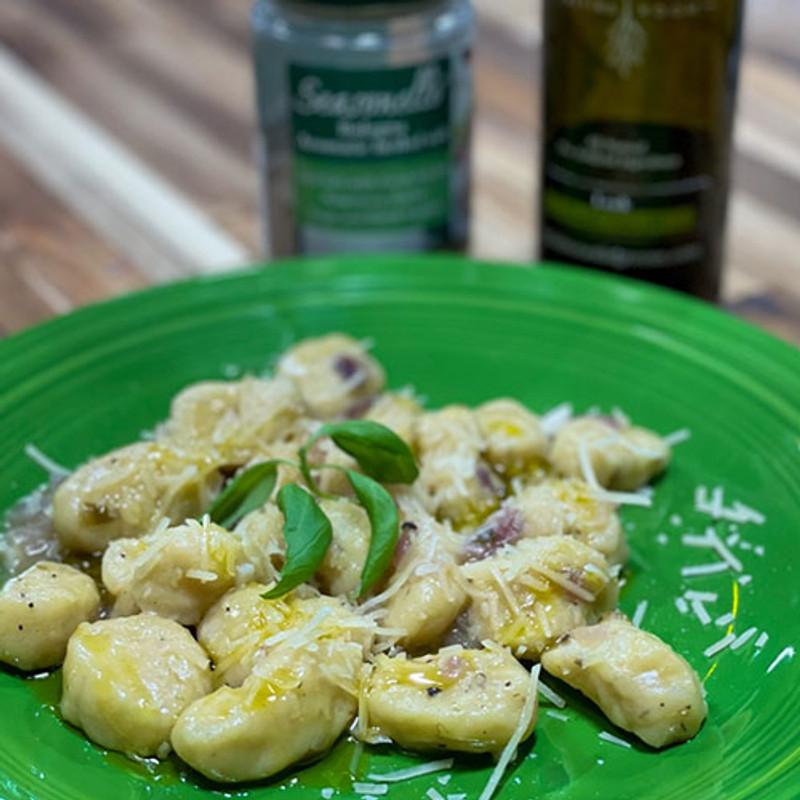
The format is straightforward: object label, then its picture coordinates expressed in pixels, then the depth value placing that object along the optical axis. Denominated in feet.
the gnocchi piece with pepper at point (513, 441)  1.15
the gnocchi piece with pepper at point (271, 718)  0.86
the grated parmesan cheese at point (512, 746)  0.87
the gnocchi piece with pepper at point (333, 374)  1.23
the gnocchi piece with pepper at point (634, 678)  0.89
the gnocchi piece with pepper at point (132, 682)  0.89
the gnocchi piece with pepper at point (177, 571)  0.97
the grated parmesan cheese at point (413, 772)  0.89
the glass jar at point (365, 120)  1.44
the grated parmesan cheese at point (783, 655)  0.95
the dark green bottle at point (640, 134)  1.38
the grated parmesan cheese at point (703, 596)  1.03
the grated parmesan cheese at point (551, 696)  0.94
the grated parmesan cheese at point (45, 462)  1.14
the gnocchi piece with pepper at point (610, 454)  1.14
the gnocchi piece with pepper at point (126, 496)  1.05
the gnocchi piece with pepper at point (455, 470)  1.09
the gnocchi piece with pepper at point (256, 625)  0.92
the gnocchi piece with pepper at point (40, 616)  0.95
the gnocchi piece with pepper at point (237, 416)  1.14
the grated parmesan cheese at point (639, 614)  1.02
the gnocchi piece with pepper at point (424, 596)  0.96
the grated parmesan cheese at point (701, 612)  1.01
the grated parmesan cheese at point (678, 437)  1.20
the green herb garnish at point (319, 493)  0.97
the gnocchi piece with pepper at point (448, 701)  0.88
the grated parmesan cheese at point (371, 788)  0.88
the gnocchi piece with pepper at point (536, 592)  0.96
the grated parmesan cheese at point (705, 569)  1.05
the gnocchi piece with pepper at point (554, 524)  1.05
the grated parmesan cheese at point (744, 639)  0.98
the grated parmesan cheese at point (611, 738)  0.91
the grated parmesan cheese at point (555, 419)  1.21
